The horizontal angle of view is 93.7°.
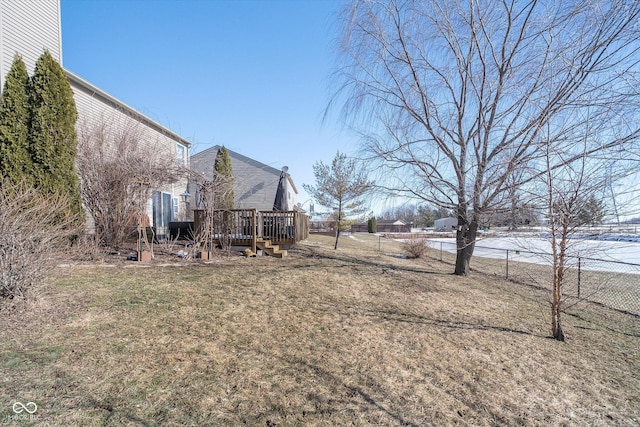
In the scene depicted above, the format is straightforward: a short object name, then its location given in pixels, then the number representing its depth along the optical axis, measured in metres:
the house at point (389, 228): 41.78
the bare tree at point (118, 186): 7.16
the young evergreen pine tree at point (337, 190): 14.52
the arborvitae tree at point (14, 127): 6.32
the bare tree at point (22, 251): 3.50
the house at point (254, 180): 22.55
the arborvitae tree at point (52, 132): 6.63
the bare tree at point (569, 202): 4.09
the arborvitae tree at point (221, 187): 7.90
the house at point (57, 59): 7.32
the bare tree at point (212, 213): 7.67
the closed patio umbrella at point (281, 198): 11.84
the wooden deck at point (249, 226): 8.36
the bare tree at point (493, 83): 5.22
